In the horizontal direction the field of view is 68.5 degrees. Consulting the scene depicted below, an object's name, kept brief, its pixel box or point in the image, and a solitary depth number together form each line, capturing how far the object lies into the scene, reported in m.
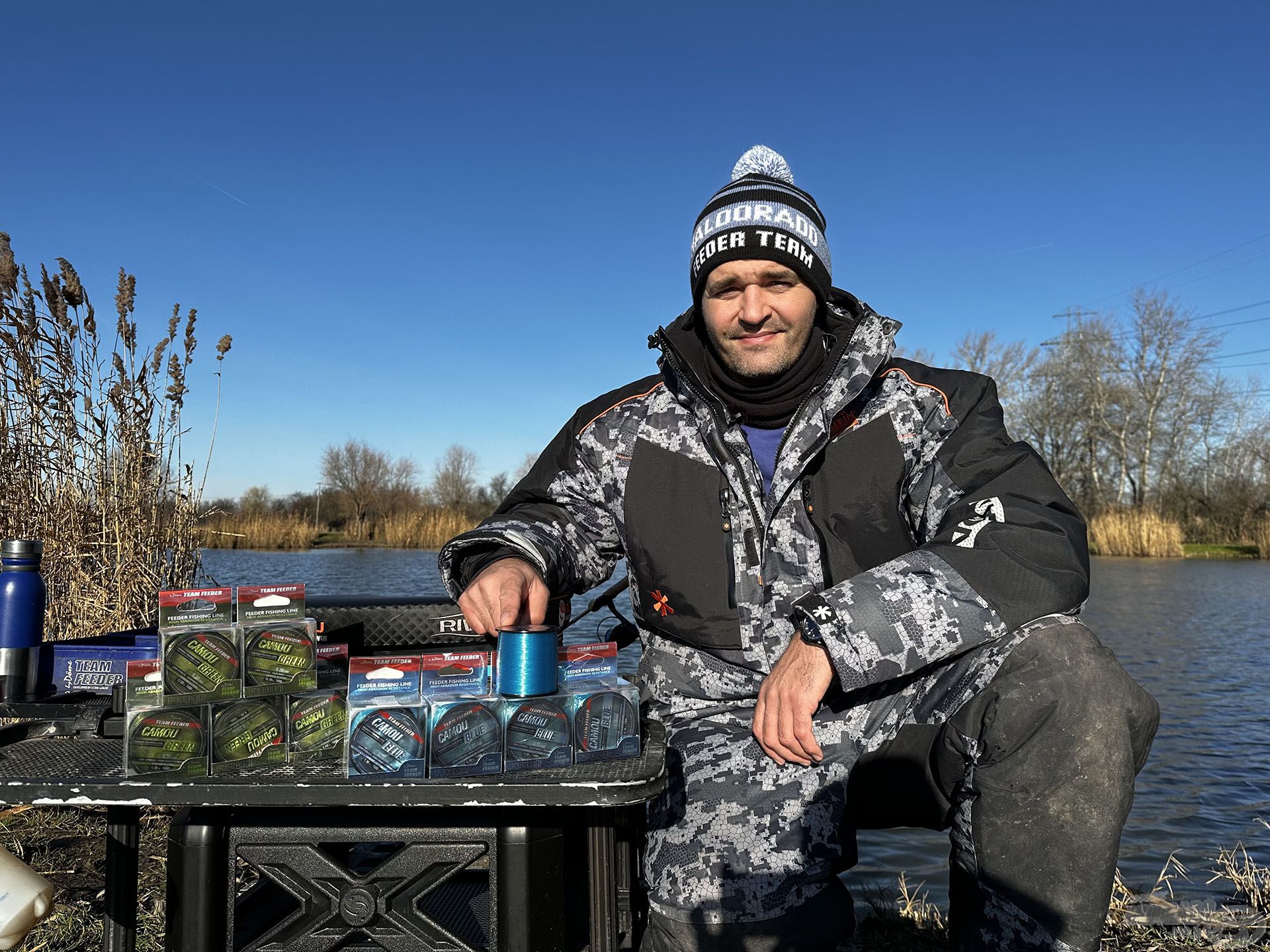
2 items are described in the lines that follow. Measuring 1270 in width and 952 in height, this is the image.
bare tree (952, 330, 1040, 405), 37.53
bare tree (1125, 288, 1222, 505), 36.09
